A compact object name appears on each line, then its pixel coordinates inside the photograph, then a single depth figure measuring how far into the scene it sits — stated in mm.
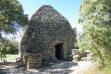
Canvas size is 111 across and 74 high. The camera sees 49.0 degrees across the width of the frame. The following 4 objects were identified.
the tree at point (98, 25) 5566
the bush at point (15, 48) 27878
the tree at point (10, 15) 11539
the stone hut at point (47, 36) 13227
